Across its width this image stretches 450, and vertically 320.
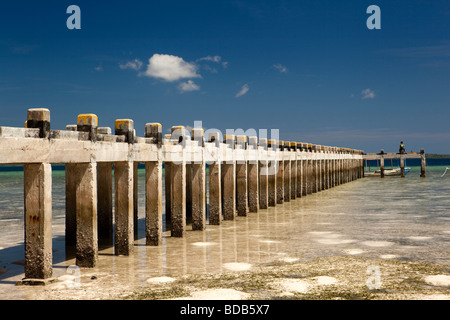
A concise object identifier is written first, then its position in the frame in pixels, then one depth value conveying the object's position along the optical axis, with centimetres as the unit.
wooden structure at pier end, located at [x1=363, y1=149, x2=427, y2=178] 4562
